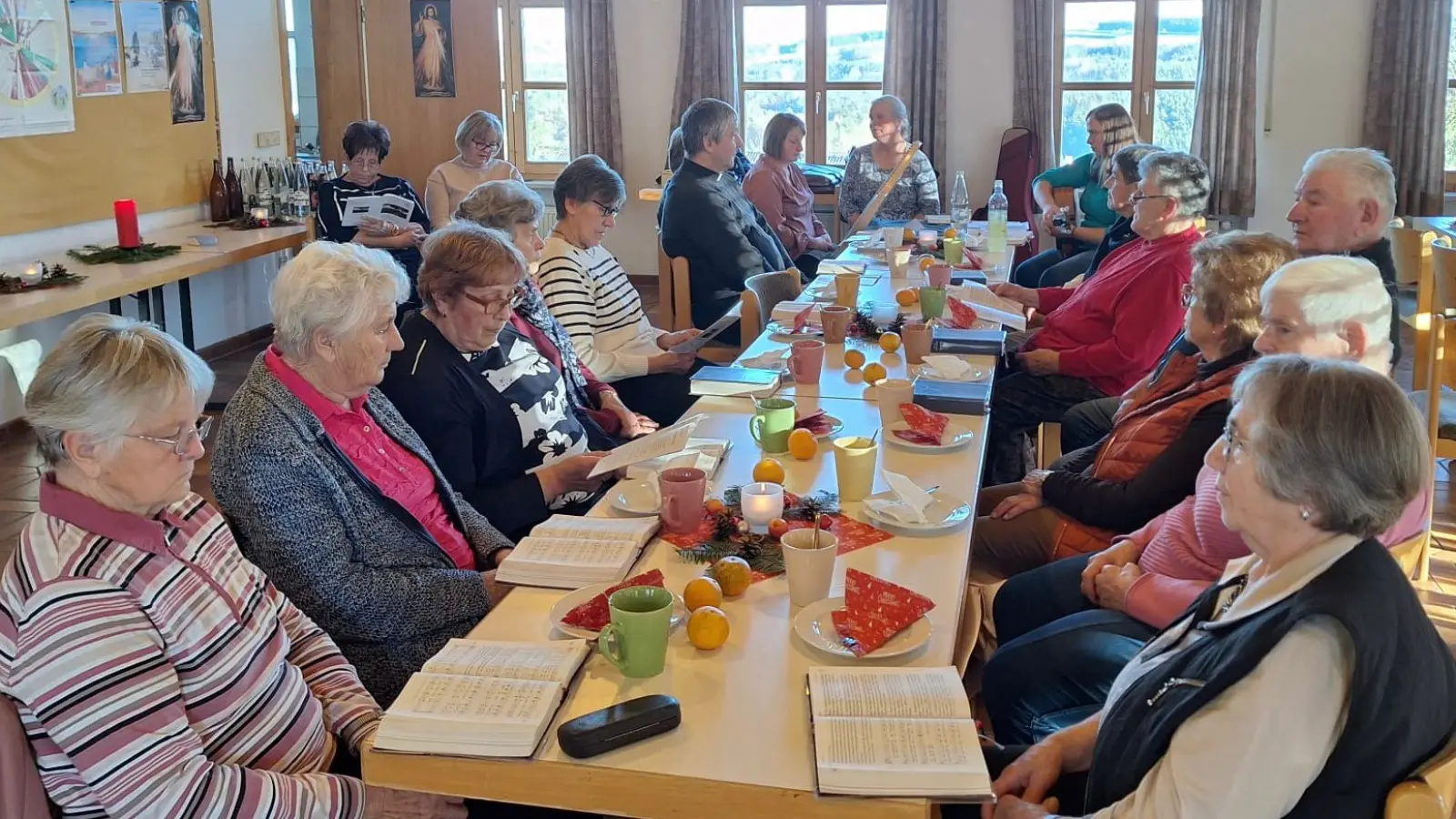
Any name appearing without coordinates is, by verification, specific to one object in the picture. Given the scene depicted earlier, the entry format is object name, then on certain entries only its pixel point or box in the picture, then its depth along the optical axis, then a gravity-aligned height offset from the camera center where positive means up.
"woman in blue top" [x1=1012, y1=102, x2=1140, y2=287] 5.77 -0.23
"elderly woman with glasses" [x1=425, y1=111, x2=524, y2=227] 5.88 +0.03
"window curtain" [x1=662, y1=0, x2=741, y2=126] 7.84 +0.74
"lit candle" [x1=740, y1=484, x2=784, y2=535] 2.00 -0.54
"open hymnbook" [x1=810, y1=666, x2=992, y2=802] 1.32 -0.63
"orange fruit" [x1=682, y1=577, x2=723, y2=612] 1.71 -0.58
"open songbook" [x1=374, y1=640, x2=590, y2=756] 1.40 -0.62
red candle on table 5.08 -0.20
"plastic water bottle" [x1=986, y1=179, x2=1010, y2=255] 5.28 -0.28
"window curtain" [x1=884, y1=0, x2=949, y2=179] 7.54 +0.64
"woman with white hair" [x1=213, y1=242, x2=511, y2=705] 1.88 -0.48
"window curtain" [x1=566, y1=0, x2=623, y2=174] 7.96 +0.58
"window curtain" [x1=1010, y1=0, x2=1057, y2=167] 7.43 +0.59
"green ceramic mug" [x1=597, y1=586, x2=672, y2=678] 1.52 -0.56
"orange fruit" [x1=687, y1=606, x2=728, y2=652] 1.61 -0.59
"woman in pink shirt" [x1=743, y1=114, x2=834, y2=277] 5.93 -0.11
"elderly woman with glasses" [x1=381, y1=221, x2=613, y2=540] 2.54 -0.44
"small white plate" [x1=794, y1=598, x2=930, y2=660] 1.58 -0.61
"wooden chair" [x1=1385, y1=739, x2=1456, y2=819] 1.21 -0.62
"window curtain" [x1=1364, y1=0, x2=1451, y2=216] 6.86 +0.37
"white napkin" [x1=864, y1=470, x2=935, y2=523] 2.03 -0.55
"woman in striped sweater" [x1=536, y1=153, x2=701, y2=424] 3.52 -0.39
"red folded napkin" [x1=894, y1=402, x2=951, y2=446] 2.47 -0.52
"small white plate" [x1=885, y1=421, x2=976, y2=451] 2.43 -0.54
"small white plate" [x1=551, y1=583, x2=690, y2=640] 1.67 -0.60
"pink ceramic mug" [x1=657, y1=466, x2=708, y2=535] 2.00 -0.53
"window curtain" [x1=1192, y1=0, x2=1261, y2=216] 7.15 +0.35
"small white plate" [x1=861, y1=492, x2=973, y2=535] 2.00 -0.57
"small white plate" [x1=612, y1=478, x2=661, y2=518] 2.12 -0.57
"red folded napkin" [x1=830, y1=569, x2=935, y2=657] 1.60 -0.58
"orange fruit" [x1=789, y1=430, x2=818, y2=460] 2.38 -0.53
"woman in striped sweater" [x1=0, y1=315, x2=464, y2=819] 1.36 -0.52
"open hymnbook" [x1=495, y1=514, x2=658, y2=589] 1.85 -0.58
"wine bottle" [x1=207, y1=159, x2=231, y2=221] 6.09 -0.11
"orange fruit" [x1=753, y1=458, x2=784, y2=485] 2.18 -0.53
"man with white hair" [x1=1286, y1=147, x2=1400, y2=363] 3.04 -0.11
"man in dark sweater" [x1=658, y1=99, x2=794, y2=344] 4.63 -0.19
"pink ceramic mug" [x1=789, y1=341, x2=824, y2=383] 2.91 -0.45
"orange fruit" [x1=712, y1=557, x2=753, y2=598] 1.77 -0.58
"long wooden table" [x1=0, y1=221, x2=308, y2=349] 4.12 -0.37
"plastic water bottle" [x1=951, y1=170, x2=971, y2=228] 5.86 -0.18
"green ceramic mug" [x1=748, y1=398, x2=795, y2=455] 2.42 -0.50
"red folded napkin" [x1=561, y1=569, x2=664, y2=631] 1.68 -0.60
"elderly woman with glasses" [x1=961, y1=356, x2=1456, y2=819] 1.25 -0.50
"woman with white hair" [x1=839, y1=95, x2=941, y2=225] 6.27 -0.03
